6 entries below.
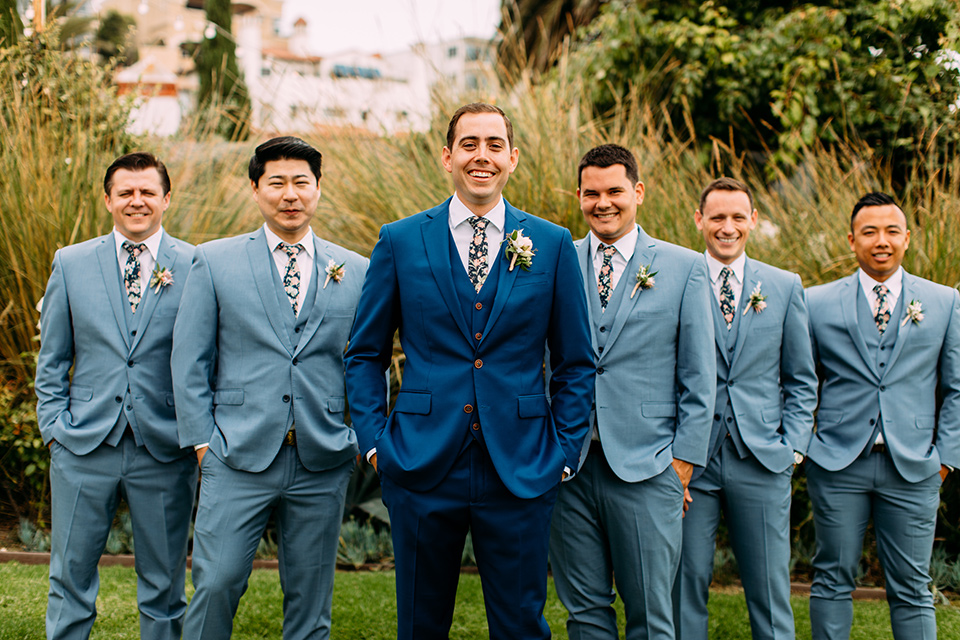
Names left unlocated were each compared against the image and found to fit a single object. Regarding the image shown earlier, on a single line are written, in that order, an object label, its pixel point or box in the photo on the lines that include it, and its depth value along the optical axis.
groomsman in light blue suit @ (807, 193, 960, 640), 3.68
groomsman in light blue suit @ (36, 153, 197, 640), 3.45
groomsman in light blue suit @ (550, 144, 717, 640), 3.22
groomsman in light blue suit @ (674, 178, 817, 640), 3.58
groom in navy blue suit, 2.72
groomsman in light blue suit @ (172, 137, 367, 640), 3.20
